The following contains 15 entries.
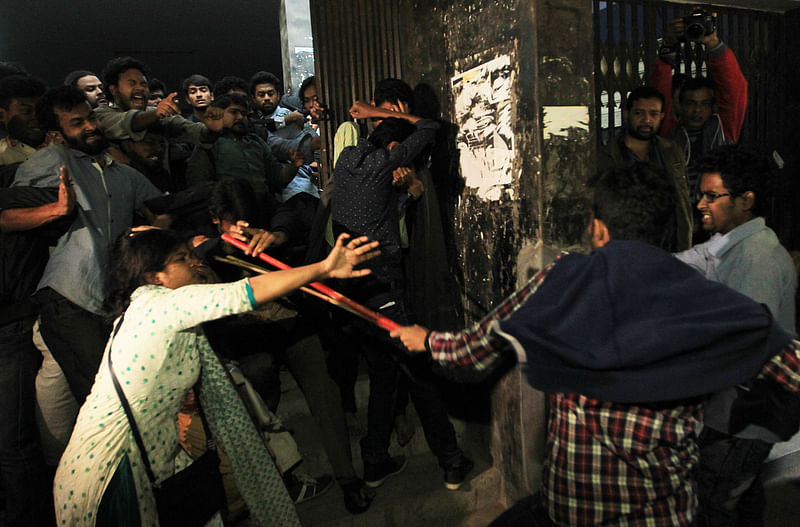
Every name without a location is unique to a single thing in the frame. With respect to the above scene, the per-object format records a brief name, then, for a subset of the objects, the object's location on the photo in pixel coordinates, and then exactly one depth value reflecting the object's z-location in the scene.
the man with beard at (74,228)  2.67
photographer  3.77
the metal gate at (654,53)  3.85
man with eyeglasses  1.86
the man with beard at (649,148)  3.55
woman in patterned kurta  1.93
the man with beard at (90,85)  4.21
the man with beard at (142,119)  3.40
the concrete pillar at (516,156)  2.69
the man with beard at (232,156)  3.65
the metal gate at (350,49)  3.67
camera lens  3.58
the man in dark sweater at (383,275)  3.04
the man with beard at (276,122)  4.35
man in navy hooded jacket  1.39
